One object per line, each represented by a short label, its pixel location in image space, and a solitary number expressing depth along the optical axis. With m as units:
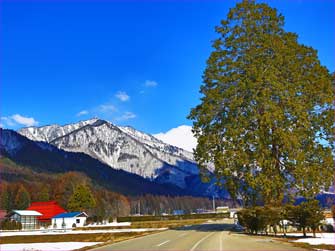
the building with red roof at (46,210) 104.06
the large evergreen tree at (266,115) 30.08
